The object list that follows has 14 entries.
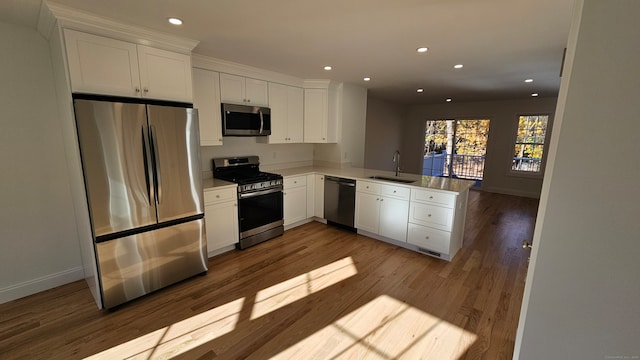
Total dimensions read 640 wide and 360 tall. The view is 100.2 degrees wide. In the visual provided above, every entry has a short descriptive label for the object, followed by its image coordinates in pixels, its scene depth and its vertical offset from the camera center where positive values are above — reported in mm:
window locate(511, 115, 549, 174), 6652 +16
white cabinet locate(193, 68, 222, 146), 3262 +419
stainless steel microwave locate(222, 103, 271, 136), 3529 +250
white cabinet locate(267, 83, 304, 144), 4125 +410
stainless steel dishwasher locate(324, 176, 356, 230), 4160 -959
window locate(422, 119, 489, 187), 7875 -153
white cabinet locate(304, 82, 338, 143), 4543 +458
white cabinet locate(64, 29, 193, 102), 2098 +581
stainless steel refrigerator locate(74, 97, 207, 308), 2188 -499
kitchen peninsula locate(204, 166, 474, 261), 3299 -887
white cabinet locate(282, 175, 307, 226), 4125 -933
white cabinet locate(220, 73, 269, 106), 3503 +658
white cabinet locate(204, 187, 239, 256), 3182 -984
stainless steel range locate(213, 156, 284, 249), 3531 -815
